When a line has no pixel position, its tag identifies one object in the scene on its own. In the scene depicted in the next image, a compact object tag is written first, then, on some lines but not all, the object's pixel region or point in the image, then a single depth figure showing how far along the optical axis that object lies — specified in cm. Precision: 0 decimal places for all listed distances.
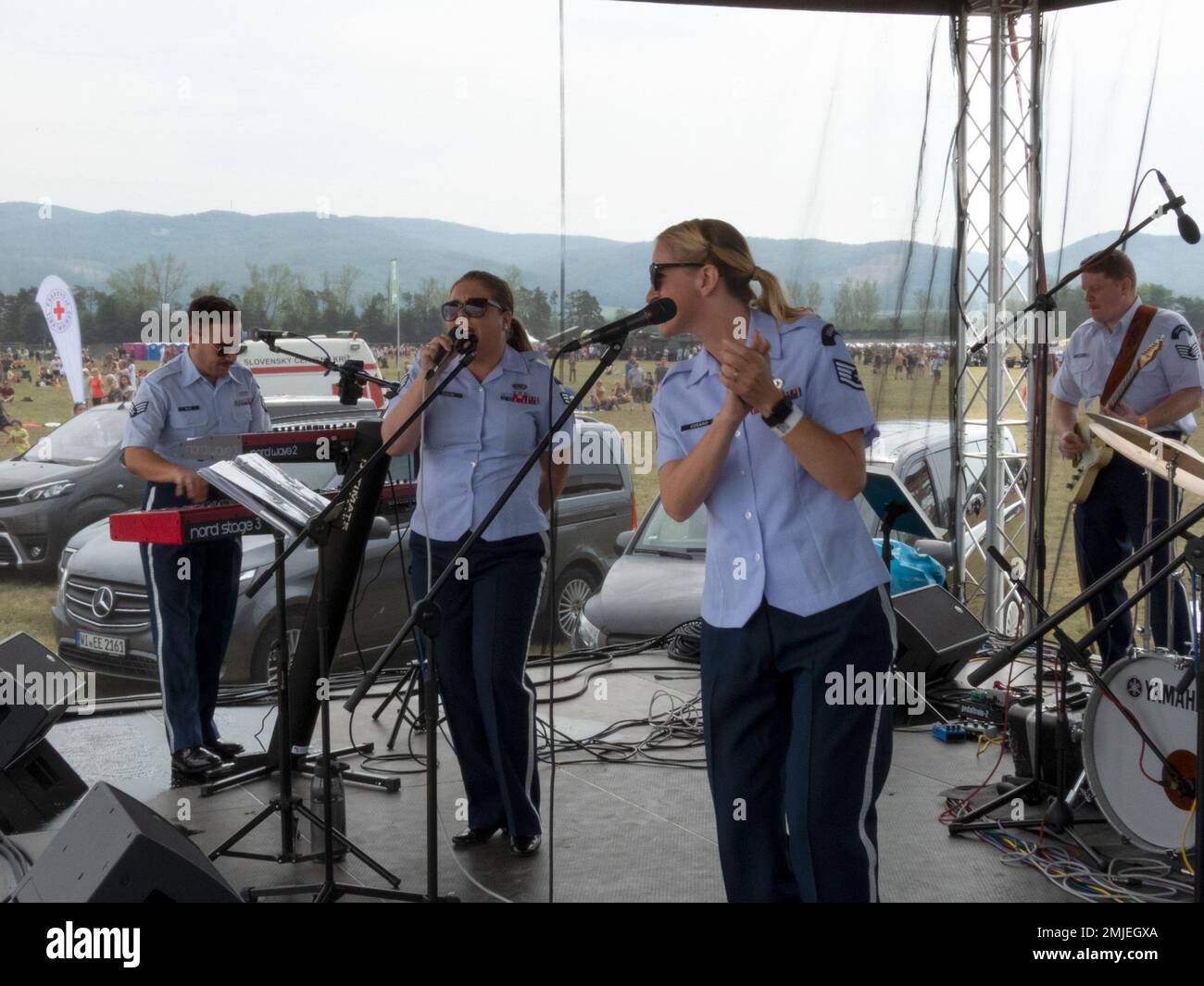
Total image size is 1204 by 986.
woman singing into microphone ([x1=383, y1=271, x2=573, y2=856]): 336
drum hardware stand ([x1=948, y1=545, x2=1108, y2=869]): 347
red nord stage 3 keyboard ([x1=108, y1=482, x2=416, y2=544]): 348
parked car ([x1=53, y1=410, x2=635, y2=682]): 526
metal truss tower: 572
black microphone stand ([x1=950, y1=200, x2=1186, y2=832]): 355
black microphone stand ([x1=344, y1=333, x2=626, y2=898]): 235
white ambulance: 727
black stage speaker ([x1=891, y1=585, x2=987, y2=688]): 502
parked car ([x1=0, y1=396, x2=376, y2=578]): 565
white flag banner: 548
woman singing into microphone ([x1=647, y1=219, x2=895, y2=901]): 205
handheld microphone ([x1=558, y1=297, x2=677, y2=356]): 205
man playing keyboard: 427
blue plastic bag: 579
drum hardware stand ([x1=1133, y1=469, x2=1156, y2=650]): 357
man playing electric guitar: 469
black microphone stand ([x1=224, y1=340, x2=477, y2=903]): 273
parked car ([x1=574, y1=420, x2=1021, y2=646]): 606
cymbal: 296
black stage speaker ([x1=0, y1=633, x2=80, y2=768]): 389
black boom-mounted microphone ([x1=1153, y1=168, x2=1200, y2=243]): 354
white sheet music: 293
